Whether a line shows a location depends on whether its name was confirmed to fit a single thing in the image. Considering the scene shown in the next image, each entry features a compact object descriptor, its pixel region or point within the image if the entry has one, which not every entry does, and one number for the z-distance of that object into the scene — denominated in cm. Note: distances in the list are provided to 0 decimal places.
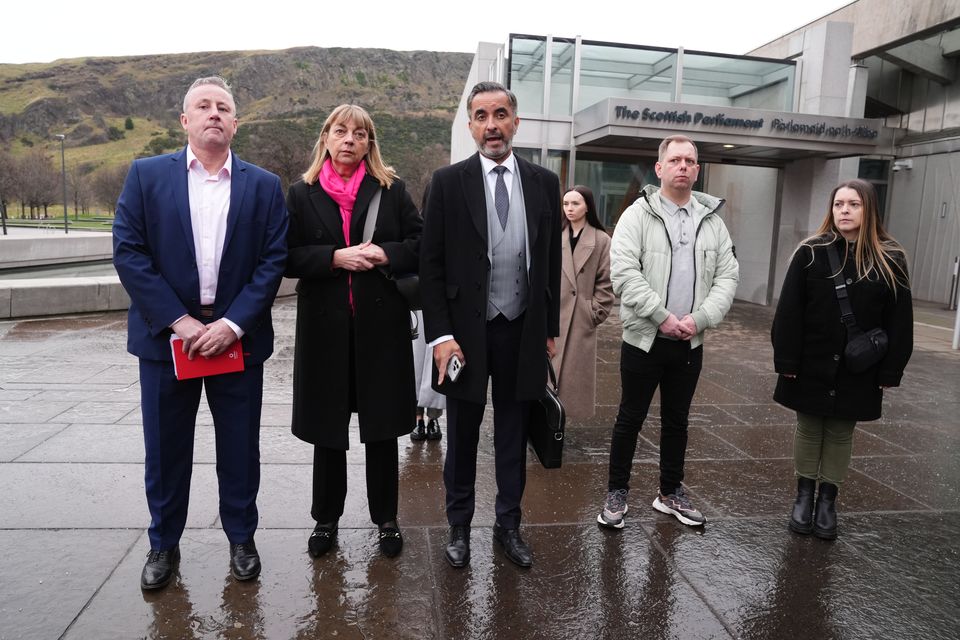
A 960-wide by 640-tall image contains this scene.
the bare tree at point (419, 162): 6489
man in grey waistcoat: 307
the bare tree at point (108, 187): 6342
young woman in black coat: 349
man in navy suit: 278
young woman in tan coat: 491
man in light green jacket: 351
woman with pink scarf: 311
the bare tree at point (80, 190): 6774
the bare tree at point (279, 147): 5412
